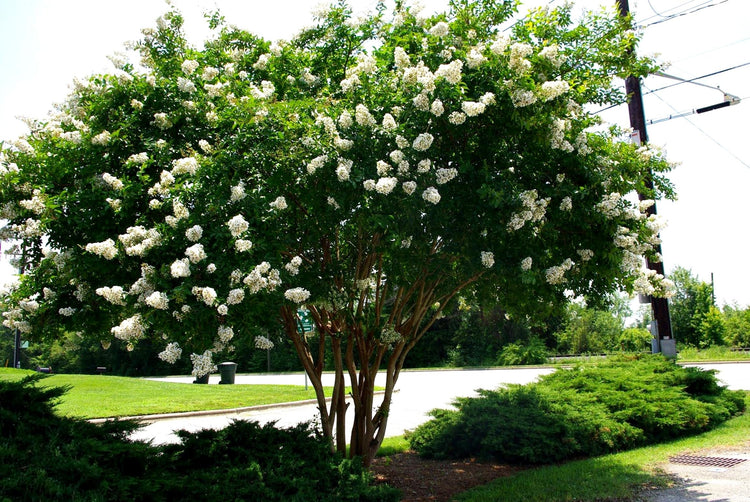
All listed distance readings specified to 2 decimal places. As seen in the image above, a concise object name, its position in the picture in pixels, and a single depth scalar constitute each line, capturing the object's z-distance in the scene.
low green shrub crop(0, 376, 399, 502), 3.50
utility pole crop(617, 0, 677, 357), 11.77
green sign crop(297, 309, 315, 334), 7.04
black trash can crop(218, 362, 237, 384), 23.89
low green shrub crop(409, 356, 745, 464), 7.99
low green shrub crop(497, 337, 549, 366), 31.94
